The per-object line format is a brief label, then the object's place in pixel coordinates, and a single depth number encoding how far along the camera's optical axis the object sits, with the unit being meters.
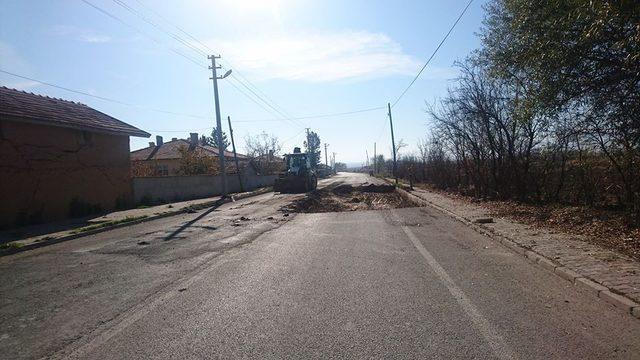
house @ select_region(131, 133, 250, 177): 40.50
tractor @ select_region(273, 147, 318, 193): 35.50
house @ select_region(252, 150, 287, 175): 60.26
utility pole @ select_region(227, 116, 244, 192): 40.96
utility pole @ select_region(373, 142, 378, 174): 119.12
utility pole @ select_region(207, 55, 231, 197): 31.30
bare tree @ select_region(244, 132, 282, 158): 71.38
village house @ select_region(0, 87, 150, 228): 17.25
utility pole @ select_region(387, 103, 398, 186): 53.85
